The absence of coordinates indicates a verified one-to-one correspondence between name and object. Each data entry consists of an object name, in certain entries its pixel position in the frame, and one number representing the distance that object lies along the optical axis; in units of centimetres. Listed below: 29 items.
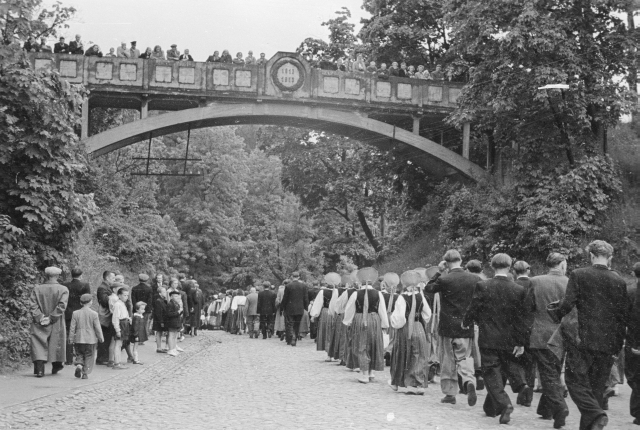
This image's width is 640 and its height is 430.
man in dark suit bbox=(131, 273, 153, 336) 1894
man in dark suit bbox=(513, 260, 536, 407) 1086
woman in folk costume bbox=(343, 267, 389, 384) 1406
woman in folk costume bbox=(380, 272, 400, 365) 1355
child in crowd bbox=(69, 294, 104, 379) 1380
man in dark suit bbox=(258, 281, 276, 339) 2692
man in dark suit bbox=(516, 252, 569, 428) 984
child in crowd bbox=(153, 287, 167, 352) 1944
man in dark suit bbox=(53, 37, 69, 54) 3219
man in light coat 1383
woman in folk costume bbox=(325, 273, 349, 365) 1741
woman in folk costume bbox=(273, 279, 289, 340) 2702
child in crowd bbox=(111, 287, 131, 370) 1553
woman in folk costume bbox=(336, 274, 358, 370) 1517
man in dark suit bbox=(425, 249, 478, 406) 1124
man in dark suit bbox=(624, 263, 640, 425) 945
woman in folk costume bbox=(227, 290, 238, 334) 3360
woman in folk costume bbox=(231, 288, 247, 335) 3300
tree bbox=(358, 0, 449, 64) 3775
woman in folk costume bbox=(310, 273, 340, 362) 1908
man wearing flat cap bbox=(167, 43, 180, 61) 3342
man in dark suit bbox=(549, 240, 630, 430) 895
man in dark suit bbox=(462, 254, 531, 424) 1014
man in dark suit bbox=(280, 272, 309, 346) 2434
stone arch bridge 3191
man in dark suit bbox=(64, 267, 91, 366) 1536
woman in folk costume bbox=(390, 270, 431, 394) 1260
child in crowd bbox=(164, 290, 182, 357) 1920
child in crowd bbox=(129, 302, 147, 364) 1730
